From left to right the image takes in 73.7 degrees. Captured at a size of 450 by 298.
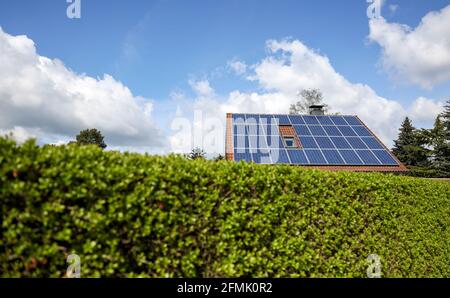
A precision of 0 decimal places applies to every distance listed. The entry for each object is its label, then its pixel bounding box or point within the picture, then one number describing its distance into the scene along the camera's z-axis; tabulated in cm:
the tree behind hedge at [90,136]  4497
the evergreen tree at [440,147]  3234
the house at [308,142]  1667
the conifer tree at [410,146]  3491
